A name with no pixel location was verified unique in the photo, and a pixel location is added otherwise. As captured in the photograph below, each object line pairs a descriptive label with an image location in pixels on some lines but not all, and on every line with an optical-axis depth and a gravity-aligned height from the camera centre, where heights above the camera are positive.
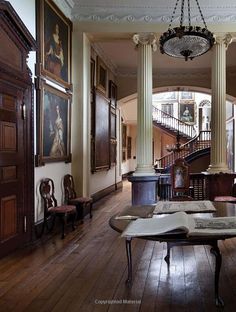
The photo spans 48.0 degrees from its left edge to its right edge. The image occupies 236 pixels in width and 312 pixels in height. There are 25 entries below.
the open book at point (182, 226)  1.84 -0.52
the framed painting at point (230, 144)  11.27 +0.51
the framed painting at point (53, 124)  4.45 +0.60
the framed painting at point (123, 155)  14.53 +0.06
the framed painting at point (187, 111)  18.25 +3.06
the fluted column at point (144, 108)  6.06 +1.10
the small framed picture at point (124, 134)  13.87 +1.16
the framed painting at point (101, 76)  7.81 +2.47
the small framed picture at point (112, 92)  9.17 +2.28
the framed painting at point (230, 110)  11.32 +2.04
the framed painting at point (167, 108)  18.57 +3.36
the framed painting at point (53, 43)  4.53 +2.15
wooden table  1.86 -0.57
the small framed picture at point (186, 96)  18.38 +4.16
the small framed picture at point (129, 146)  15.96 +0.62
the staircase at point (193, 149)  12.51 +0.33
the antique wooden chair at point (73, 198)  5.34 -0.87
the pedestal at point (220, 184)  6.03 -0.65
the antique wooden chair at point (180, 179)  5.41 -0.48
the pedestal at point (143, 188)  5.89 -0.72
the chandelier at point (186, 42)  4.05 +1.82
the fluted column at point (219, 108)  6.12 +1.10
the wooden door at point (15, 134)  3.47 +0.32
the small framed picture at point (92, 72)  7.09 +2.30
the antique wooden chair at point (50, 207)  4.39 -0.87
